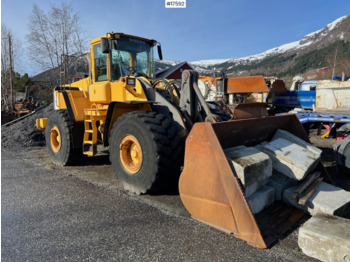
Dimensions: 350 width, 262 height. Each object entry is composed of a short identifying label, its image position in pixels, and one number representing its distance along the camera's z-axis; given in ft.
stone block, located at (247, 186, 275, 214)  10.57
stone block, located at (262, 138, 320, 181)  11.55
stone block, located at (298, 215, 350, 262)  8.15
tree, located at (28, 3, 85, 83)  60.70
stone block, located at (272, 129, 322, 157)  13.52
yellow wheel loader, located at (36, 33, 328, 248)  10.19
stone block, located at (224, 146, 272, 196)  10.07
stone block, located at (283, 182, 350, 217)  10.61
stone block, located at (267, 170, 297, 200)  11.80
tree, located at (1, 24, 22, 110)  60.64
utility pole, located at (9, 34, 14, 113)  53.98
